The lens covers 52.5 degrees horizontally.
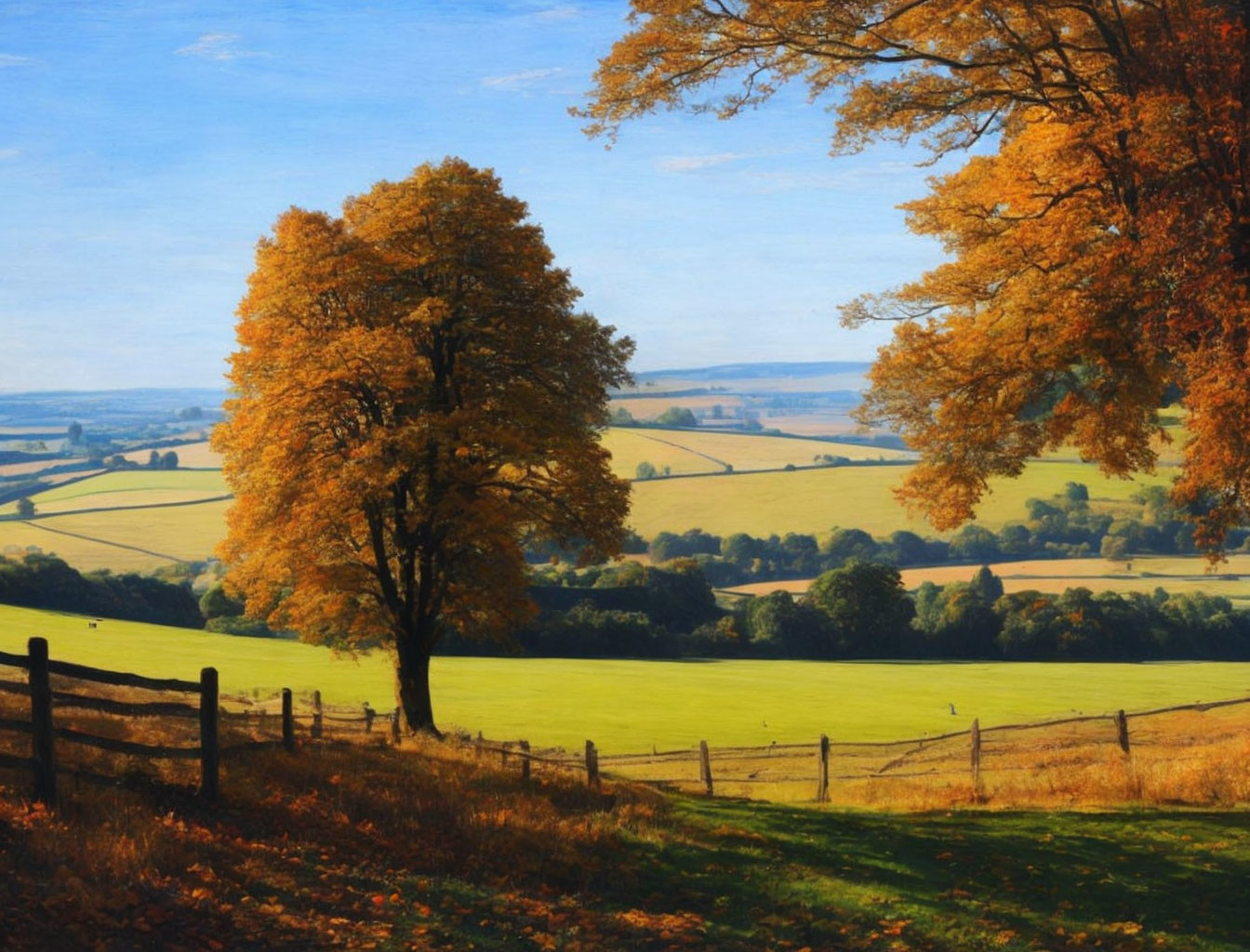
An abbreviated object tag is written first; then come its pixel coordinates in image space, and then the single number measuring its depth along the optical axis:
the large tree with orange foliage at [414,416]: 28.84
